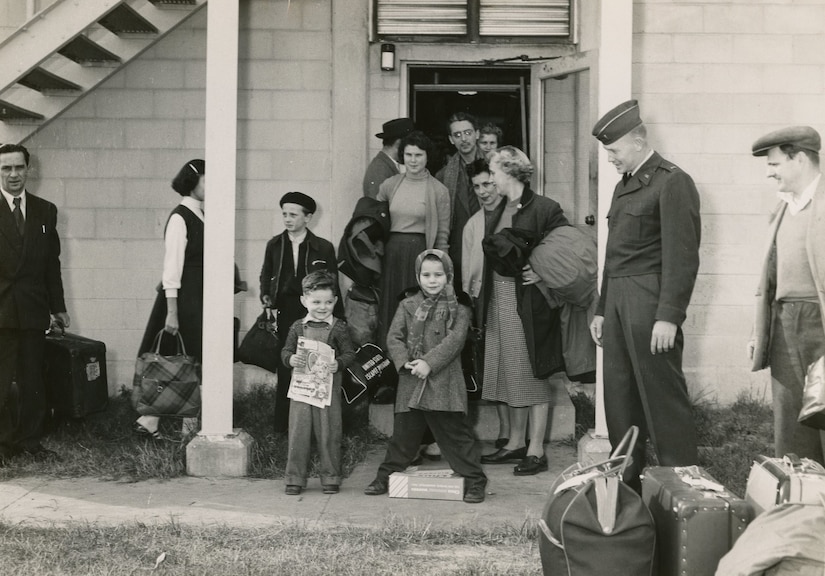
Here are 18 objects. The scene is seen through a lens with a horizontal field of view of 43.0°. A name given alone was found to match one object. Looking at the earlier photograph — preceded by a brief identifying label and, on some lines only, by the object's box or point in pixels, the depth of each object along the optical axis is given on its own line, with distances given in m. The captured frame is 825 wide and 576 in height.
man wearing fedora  7.11
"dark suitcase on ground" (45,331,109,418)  7.11
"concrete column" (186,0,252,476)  6.30
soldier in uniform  4.92
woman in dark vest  6.85
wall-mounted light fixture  7.96
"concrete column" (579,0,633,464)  6.21
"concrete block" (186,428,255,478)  6.34
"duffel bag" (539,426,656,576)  3.71
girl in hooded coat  5.93
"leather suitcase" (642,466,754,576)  3.73
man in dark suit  6.62
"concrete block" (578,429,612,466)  6.28
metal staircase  7.41
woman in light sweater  6.84
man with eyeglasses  7.30
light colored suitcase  3.58
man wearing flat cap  4.64
